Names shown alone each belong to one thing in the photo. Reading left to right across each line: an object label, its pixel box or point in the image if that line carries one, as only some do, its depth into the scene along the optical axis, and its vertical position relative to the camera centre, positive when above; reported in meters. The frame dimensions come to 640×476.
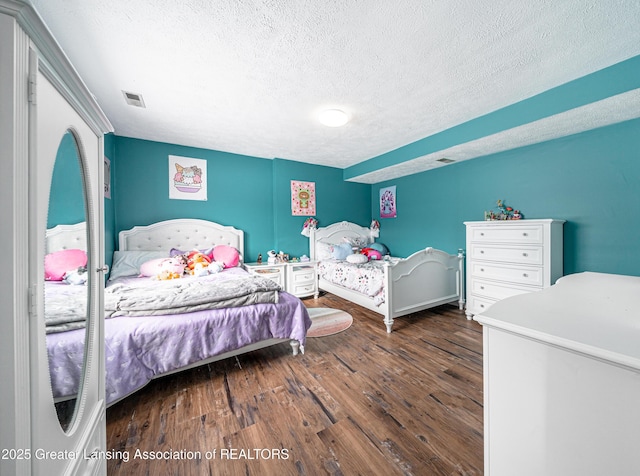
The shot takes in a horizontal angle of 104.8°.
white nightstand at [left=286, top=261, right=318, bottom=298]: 3.94 -0.71
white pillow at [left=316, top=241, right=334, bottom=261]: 4.34 -0.26
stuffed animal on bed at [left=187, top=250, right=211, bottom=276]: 2.91 -0.34
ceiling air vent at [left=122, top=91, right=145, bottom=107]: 2.24 +1.29
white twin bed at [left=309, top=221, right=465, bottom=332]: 2.88 -0.63
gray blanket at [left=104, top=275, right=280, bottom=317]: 1.69 -0.45
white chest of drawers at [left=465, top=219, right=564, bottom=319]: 2.58 -0.25
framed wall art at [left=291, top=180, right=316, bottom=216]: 4.41 +0.69
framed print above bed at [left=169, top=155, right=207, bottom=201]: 3.56 +0.85
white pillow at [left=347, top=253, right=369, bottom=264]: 3.80 -0.36
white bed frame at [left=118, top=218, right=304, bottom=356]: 3.28 -0.01
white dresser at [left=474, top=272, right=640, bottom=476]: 0.59 -0.42
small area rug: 2.80 -1.07
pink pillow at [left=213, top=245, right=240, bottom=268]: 3.43 -0.28
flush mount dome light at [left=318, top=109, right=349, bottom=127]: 2.52 +1.24
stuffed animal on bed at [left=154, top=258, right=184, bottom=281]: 2.66 -0.39
